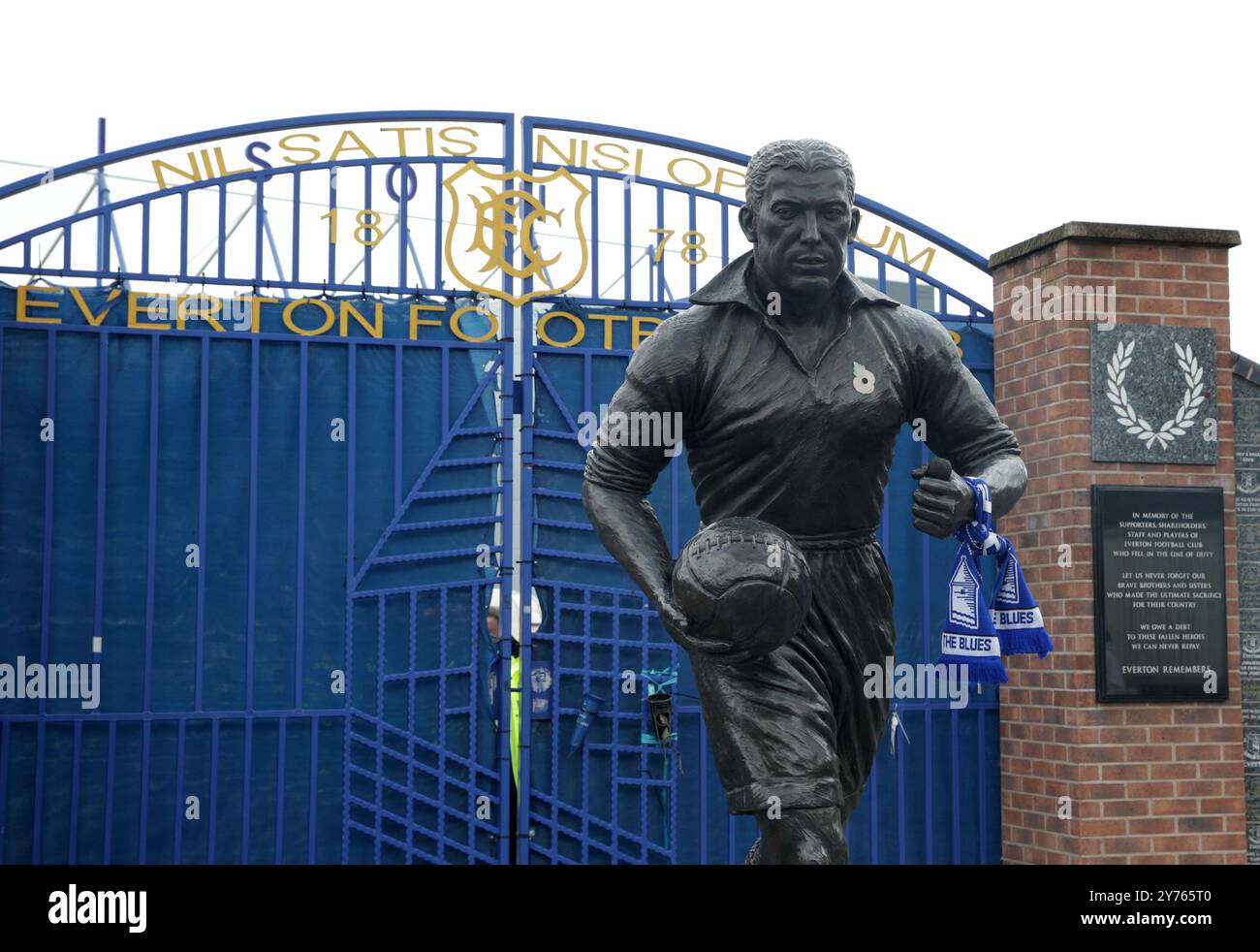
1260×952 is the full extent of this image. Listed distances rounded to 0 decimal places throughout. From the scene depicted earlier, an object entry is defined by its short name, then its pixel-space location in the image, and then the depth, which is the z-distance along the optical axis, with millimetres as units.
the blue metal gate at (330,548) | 5977
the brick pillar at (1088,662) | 6238
